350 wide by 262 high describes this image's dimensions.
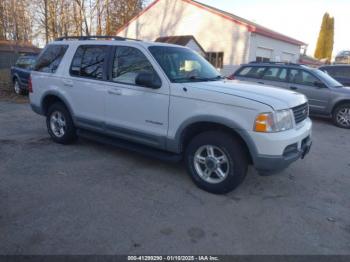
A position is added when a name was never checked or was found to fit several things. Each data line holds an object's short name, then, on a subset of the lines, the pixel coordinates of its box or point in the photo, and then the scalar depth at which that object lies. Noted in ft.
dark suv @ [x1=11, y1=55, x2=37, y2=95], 39.09
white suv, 11.81
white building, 59.47
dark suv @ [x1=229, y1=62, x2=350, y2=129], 29.30
